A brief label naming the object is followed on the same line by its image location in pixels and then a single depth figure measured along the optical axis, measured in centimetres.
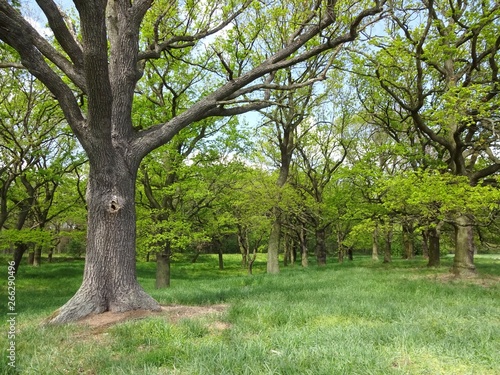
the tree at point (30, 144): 1466
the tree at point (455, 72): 1034
